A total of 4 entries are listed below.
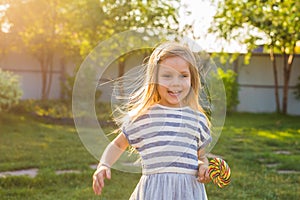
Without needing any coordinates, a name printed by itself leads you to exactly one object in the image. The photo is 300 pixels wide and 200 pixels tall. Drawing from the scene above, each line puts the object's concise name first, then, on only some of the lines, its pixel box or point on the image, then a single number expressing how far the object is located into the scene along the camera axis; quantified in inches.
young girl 79.2
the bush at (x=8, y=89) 307.3
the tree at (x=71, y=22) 348.5
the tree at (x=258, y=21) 251.3
